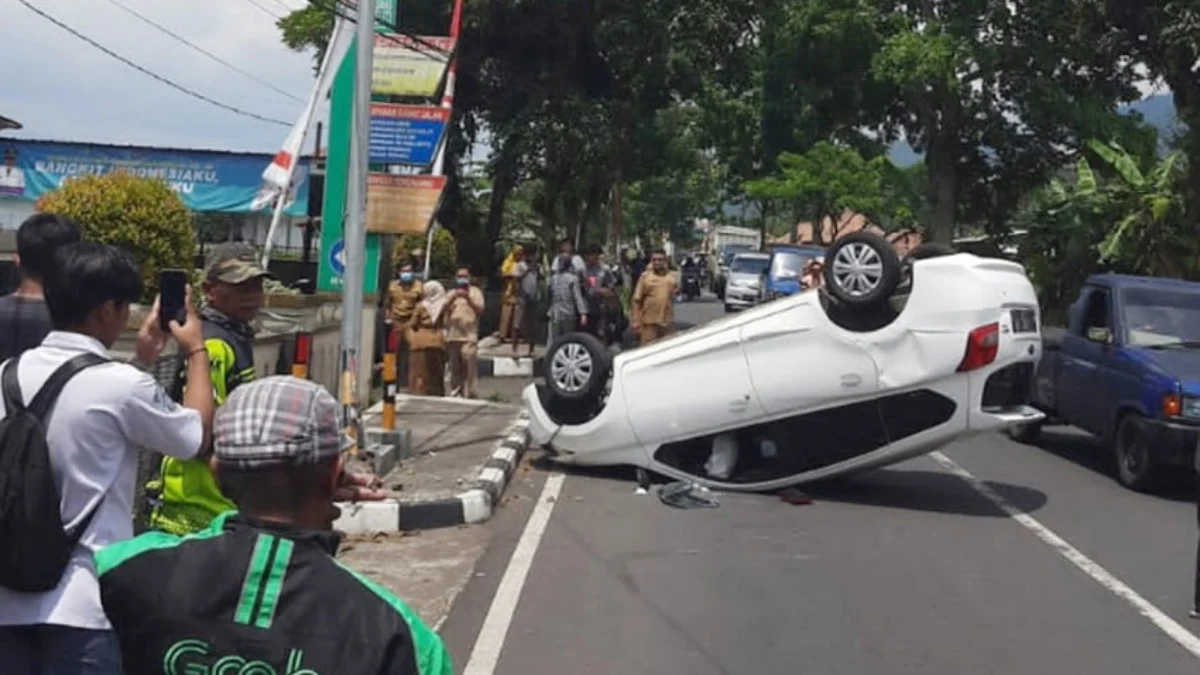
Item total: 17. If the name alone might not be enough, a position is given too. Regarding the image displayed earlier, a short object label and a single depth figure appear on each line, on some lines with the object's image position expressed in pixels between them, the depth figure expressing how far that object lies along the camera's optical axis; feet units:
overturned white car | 35.99
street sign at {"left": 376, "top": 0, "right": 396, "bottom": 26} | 56.95
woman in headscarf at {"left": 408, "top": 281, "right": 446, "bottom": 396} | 54.85
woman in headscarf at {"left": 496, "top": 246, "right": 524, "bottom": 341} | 78.77
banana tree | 92.68
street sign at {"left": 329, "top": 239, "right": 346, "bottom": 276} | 51.00
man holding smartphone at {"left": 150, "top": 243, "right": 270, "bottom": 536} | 14.62
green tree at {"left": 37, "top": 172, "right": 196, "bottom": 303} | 48.21
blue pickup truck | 40.34
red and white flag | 68.90
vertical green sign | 49.19
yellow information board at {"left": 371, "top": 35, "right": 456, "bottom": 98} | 50.57
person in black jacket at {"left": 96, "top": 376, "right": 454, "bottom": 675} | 7.48
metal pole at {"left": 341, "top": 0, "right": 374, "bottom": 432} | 39.45
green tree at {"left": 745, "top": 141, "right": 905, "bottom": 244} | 143.95
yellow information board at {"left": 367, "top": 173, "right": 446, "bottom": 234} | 50.14
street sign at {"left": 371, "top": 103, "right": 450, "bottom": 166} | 51.42
